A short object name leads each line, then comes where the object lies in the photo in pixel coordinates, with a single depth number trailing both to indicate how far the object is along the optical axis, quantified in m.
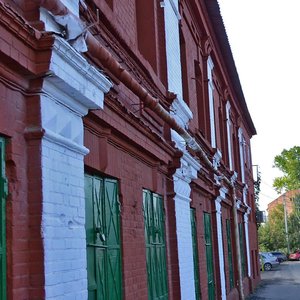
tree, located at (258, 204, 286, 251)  75.19
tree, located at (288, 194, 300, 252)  74.62
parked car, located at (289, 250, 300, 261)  67.38
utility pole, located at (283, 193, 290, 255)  73.65
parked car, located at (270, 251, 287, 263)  58.38
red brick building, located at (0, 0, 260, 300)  4.25
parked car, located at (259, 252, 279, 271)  48.68
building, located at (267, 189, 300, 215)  77.99
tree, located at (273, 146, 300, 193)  79.50
